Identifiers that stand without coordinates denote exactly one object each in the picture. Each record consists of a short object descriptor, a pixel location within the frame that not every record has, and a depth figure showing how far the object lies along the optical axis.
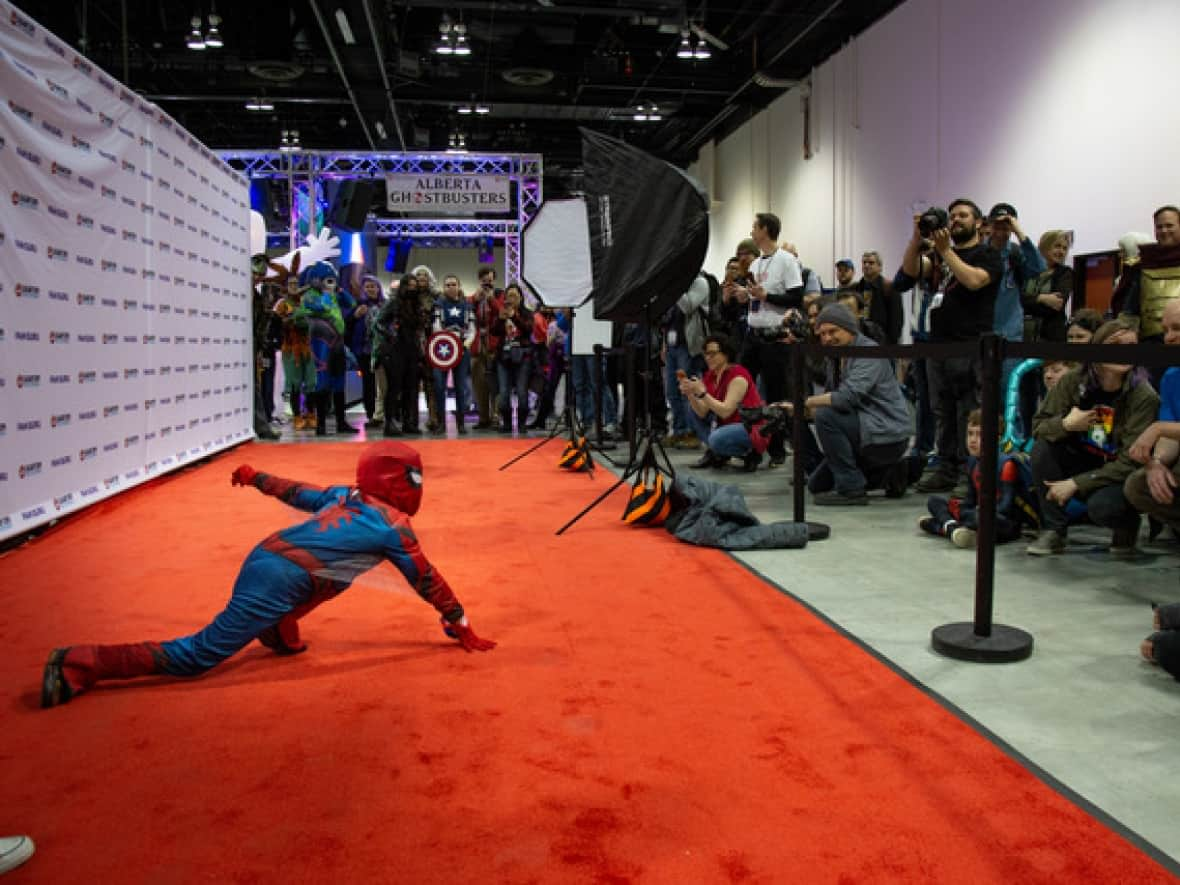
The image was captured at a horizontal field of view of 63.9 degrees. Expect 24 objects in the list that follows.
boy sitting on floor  4.11
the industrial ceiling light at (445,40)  11.75
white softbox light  6.53
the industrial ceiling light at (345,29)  11.09
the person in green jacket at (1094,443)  3.65
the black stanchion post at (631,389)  5.12
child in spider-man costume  2.40
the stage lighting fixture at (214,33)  11.68
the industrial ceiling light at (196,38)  11.73
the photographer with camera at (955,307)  4.78
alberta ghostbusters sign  15.11
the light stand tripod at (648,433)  4.37
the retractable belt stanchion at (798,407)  4.05
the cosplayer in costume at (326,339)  9.45
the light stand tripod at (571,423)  6.71
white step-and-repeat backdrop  4.26
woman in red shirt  5.77
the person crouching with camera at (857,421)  5.05
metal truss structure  14.86
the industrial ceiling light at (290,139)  18.17
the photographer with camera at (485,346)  9.94
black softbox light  4.34
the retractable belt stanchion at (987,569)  2.57
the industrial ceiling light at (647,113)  15.71
